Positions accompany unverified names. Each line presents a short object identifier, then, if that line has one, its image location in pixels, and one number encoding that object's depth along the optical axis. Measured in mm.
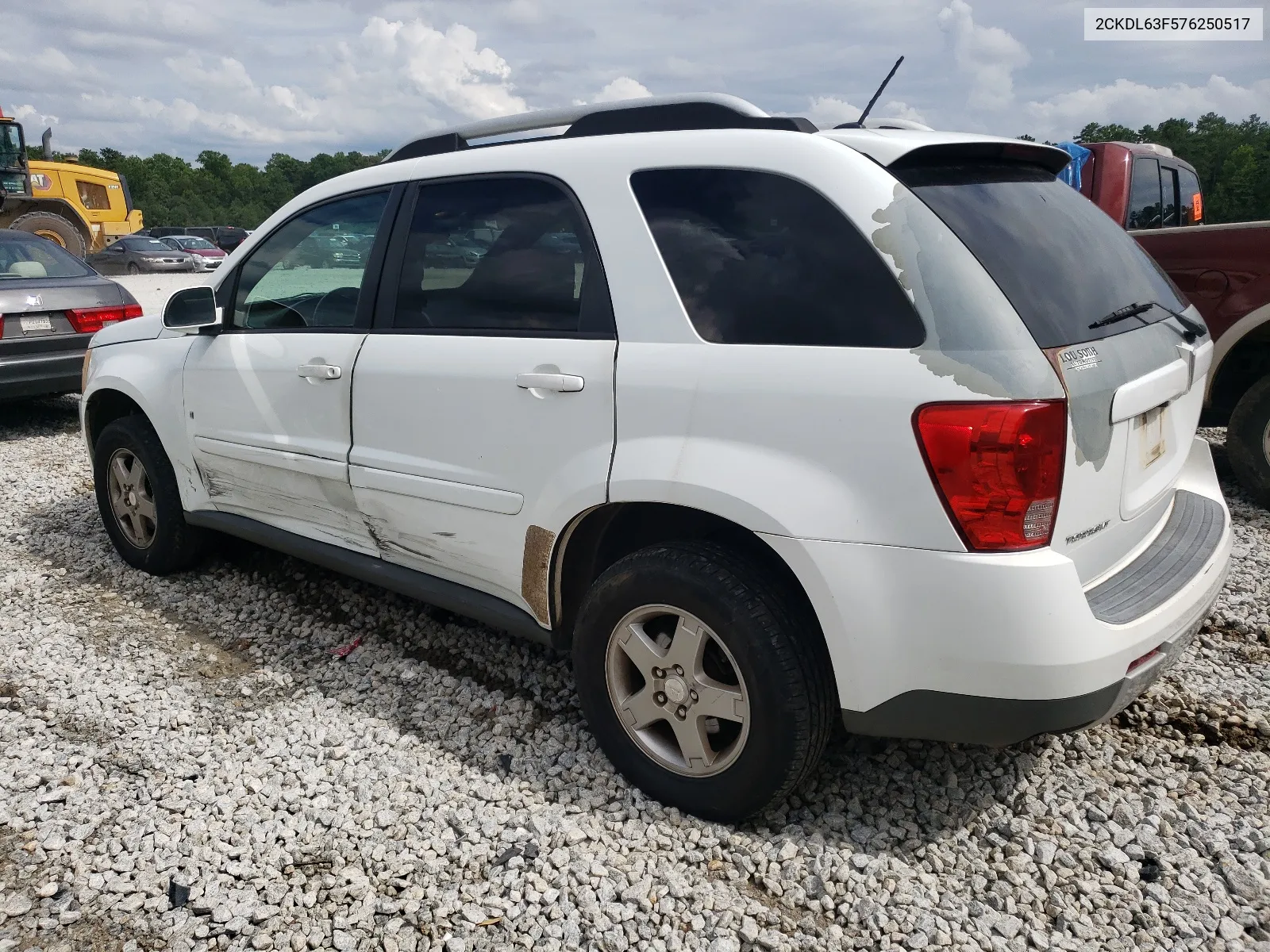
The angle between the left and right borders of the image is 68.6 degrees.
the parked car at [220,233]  37938
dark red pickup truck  4809
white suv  2086
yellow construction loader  19078
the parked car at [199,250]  30459
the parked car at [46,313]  7227
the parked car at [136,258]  27984
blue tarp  8273
